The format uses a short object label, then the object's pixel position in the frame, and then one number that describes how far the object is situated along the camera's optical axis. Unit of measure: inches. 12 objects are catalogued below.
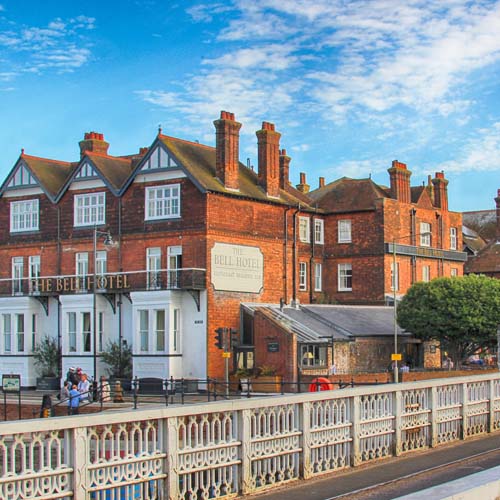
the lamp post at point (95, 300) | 1776.6
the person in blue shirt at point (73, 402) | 1254.9
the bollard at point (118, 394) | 1443.5
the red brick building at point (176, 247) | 1815.9
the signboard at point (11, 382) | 1471.5
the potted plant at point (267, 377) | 1643.7
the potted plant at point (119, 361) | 1844.2
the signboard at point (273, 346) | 1758.1
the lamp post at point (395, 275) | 1630.4
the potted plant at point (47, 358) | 1957.4
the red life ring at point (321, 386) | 1198.3
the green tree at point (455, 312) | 1953.7
